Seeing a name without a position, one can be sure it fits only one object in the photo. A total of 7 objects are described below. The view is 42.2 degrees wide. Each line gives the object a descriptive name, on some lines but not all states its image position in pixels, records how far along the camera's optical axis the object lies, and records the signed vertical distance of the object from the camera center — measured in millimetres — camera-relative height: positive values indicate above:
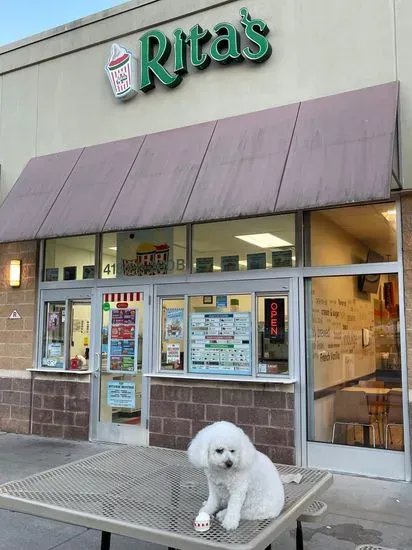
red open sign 6445 +173
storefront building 5852 +1252
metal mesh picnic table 2539 -936
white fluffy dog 2627 -729
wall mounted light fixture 8242 +902
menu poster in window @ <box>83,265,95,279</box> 7777 +900
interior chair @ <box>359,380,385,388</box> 6141 -566
